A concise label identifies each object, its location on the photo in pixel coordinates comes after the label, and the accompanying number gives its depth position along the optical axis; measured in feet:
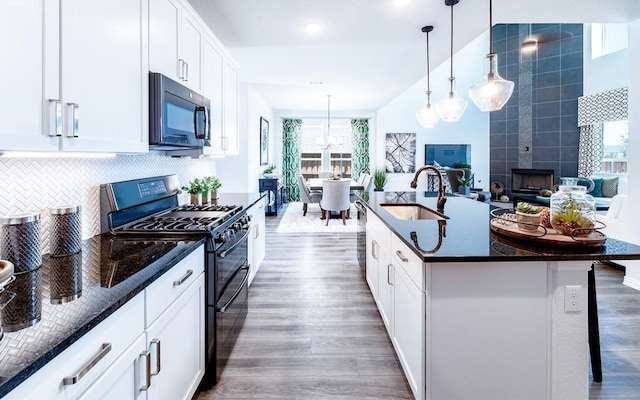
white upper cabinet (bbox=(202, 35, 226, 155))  9.11
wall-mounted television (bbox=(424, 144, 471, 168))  33.88
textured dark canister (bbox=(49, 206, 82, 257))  4.76
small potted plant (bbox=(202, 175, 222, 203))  9.91
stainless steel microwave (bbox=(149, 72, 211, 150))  6.03
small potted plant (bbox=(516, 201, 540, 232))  5.82
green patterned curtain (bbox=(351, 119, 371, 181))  33.63
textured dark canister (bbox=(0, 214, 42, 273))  3.97
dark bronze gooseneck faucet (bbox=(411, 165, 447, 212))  8.81
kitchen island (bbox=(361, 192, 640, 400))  5.02
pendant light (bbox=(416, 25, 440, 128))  11.39
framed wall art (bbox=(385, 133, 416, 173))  33.12
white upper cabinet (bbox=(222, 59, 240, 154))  10.97
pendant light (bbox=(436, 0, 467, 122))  10.34
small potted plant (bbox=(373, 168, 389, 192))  31.81
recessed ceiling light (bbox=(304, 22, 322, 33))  11.00
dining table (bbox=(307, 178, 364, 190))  25.86
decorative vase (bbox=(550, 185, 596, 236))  5.27
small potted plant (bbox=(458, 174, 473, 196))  27.55
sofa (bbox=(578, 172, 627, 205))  22.38
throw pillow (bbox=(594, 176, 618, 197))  22.39
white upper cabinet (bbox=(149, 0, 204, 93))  6.18
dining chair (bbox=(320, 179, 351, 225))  21.80
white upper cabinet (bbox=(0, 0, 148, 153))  3.37
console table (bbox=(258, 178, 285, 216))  24.83
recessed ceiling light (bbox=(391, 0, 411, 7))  9.30
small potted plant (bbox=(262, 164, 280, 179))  25.78
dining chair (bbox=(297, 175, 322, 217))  24.68
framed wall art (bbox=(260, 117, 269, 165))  25.33
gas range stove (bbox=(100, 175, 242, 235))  6.22
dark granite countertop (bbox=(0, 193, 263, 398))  2.42
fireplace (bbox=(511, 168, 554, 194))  26.96
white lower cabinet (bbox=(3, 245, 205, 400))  2.69
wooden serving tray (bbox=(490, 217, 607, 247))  5.14
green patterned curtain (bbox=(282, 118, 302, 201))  33.22
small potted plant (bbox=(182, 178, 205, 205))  9.49
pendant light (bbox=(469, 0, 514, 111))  7.89
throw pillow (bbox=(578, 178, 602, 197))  22.77
